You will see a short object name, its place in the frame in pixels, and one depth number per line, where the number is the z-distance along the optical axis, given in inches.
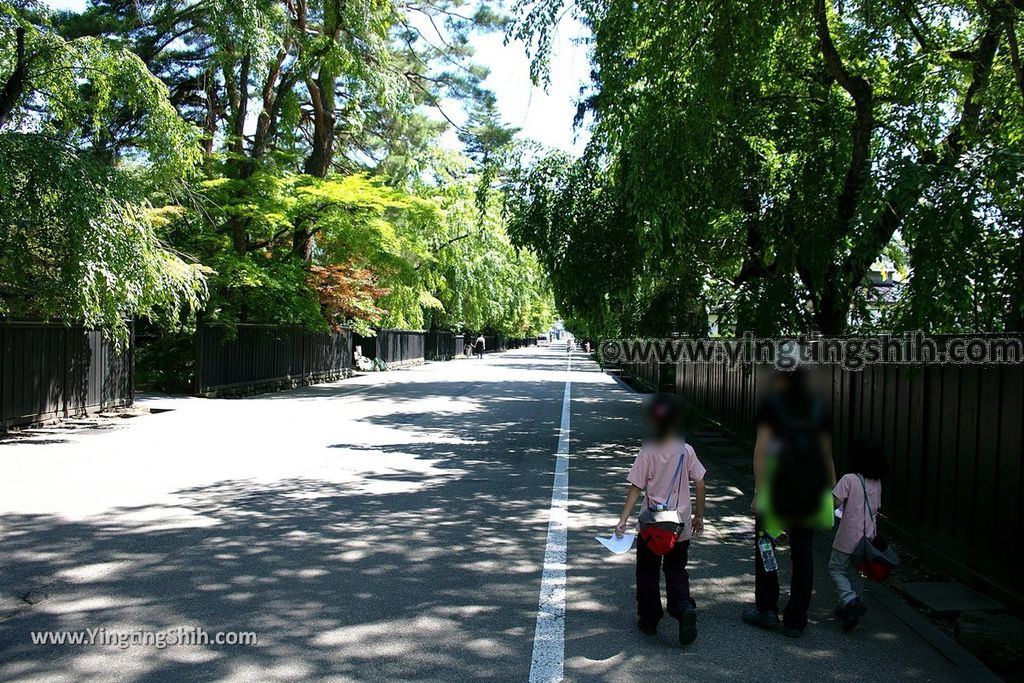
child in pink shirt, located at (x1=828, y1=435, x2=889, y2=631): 209.0
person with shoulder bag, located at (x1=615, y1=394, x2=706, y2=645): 191.2
